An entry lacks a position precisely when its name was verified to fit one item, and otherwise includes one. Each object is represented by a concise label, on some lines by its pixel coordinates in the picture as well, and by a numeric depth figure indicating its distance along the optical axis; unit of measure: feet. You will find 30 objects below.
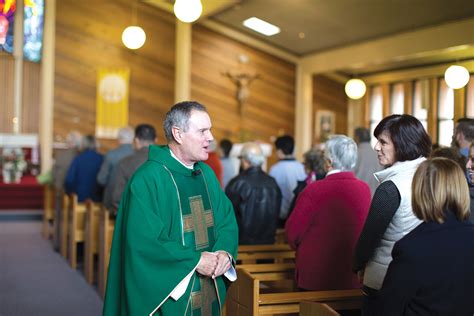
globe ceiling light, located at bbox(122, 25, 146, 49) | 32.35
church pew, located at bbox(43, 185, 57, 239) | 27.73
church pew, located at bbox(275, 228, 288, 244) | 17.49
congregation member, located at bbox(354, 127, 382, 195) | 20.29
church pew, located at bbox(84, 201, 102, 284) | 19.64
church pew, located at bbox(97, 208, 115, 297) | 17.73
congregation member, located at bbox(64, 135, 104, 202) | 22.95
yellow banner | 41.11
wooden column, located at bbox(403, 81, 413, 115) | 41.81
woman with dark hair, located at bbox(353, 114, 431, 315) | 7.54
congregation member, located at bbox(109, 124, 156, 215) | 17.08
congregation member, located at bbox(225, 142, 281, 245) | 15.35
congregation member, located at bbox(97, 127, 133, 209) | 20.51
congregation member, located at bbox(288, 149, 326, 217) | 15.97
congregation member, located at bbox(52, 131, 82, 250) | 24.61
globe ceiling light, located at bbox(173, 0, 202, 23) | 25.20
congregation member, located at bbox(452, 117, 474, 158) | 13.66
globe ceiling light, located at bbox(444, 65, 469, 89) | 26.07
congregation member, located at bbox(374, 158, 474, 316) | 6.18
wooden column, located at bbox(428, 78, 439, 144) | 39.70
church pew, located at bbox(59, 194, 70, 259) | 22.68
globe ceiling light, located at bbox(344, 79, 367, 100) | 32.86
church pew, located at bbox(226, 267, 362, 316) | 9.50
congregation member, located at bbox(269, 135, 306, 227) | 18.22
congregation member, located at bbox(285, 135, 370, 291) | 10.39
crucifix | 42.16
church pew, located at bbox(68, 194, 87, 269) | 21.26
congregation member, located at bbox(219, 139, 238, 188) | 23.03
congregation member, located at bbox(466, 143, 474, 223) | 9.56
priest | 7.76
